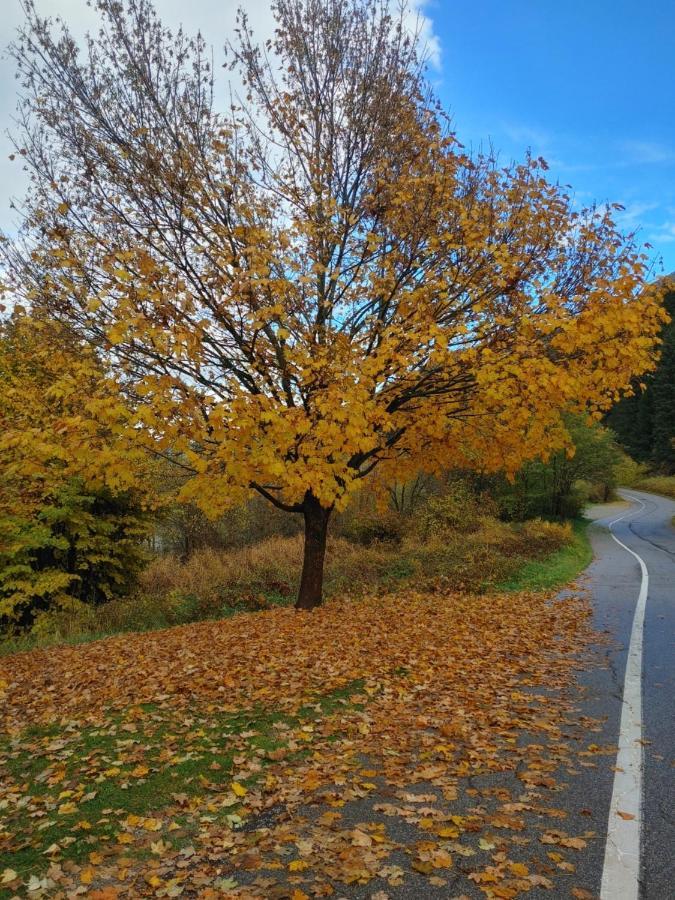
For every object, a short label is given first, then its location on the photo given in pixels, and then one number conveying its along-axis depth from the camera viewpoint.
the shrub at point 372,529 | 23.59
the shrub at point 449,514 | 24.08
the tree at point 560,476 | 31.75
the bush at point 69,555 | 13.97
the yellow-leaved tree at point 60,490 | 7.57
